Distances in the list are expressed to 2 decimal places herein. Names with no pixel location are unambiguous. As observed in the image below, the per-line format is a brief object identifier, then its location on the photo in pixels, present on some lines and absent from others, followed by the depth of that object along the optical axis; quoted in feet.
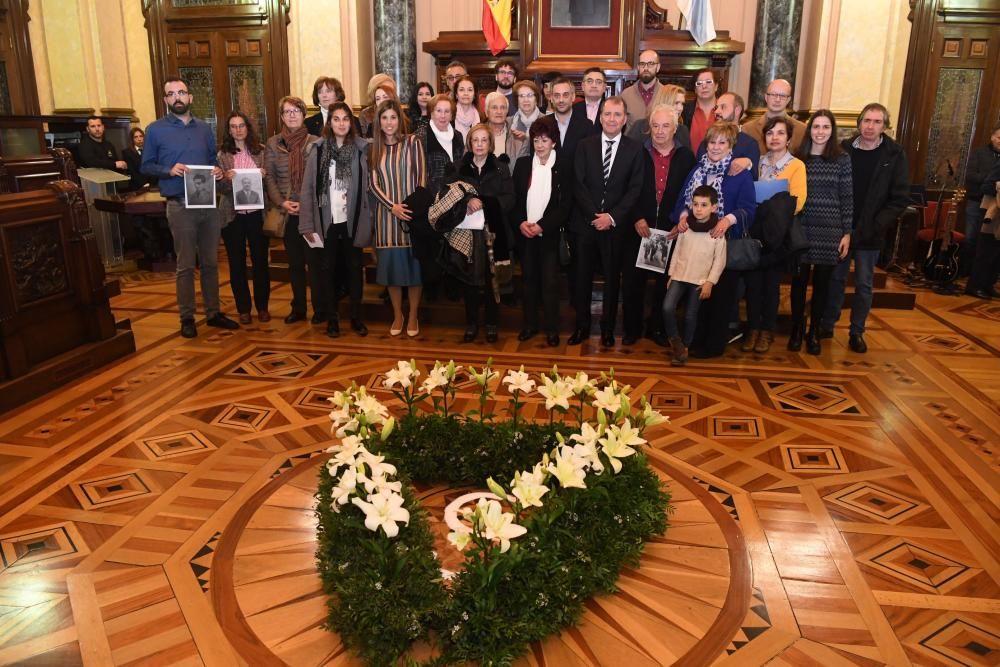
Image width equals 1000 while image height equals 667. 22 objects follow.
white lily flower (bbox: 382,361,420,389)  9.78
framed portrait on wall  24.98
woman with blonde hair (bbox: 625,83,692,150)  16.10
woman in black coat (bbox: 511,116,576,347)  15.66
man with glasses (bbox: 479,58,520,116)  17.98
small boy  14.69
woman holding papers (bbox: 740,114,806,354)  15.10
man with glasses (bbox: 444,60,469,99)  18.94
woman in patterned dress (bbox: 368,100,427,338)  15.90
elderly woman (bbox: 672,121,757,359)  14.55
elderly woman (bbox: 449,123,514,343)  15.52
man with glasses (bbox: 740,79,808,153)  15.87
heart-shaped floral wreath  6.86
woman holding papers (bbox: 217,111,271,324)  17.04
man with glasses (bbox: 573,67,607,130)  16.25
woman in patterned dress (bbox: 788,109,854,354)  15.25
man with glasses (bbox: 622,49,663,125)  17.66
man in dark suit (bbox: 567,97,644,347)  15.31
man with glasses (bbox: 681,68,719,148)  16.90
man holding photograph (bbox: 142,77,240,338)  16.43
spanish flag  24.18
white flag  24.50
